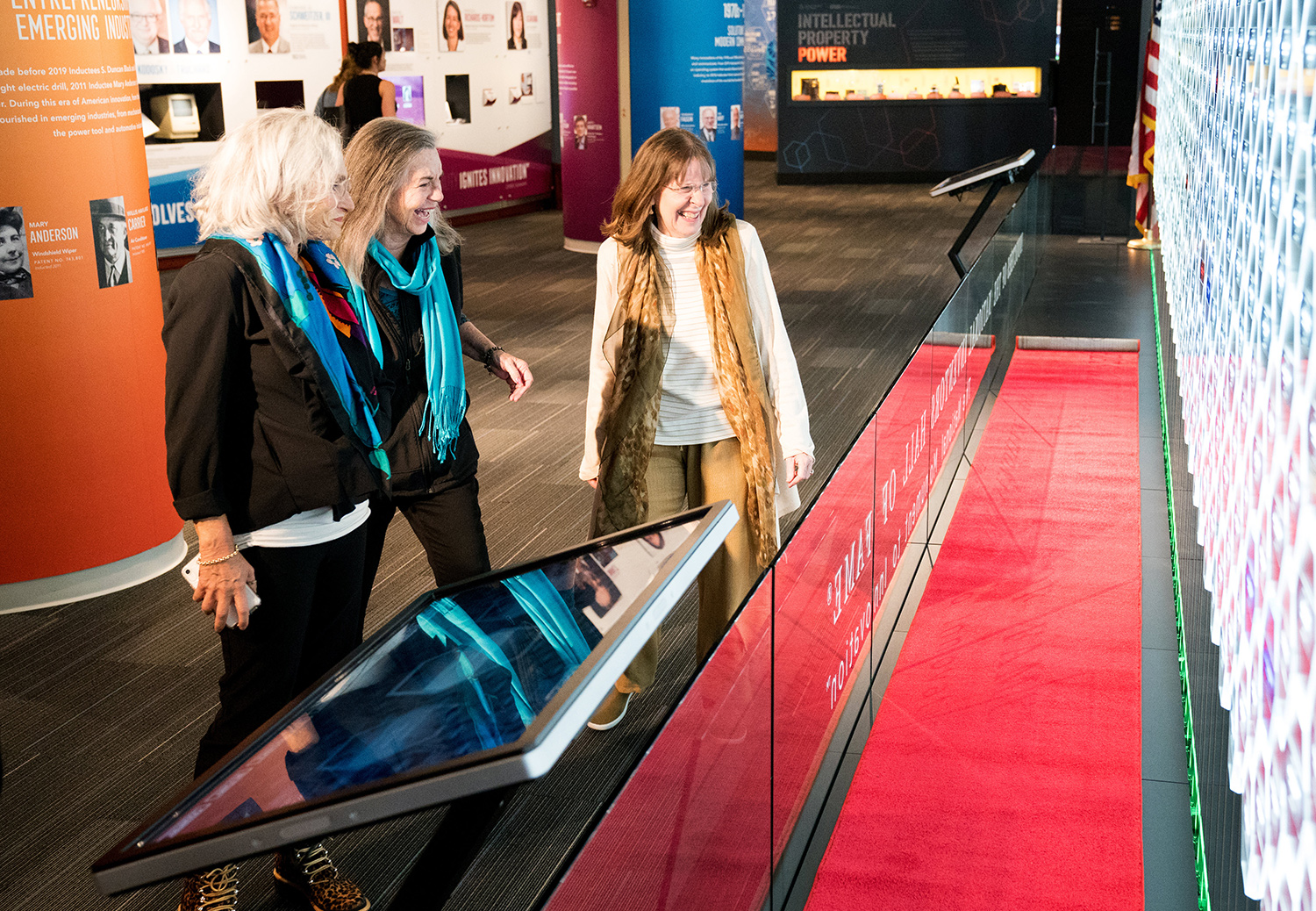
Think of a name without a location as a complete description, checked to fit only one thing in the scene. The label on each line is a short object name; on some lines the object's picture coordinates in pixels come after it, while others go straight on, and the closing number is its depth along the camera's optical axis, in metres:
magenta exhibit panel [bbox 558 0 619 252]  11.44
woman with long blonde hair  2.60
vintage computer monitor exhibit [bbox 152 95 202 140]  10.43
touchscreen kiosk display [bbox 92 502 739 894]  1.12
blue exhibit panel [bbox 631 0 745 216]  10.85
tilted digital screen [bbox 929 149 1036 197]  7.17
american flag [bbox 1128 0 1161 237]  11.30
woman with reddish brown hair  2.97
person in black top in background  9.34
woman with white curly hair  2.17
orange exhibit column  3.90
